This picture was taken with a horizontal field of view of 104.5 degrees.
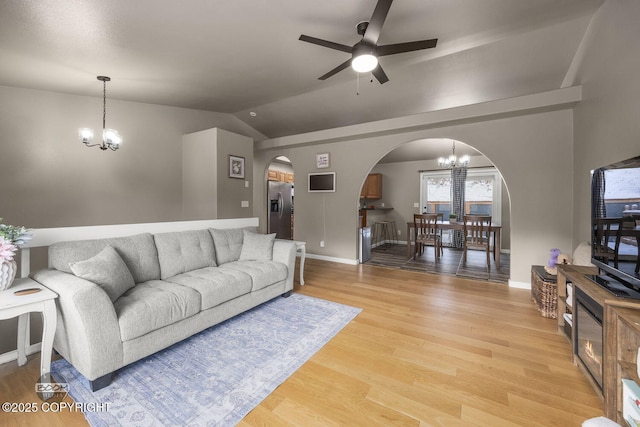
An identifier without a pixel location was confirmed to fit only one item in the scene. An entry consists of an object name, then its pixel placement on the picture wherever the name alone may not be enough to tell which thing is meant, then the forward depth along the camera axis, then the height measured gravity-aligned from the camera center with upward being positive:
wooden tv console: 1.20 -0.66
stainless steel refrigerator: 6.25 +0.16
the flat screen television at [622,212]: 1.37 +0.02
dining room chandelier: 5.47 +1.24
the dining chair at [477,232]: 4.32 -0.30
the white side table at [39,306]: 1.35 -0.53
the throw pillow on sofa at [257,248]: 3.00 -0.42
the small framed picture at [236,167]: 4.71 +0.91
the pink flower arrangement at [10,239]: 1.51 -0.17
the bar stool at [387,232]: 7.19 -0.52
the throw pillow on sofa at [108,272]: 1.70 -0.42
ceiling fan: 2.04 +1.47
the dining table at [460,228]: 4.30 -0.25
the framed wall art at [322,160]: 4.93 +1.09
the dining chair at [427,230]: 4.85 -0.31
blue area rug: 1.35 -1.07
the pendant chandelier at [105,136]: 3.38 +1.08
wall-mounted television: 4.88 +0.65
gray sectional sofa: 1.50 -0.60
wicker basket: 2.46 -0.80
